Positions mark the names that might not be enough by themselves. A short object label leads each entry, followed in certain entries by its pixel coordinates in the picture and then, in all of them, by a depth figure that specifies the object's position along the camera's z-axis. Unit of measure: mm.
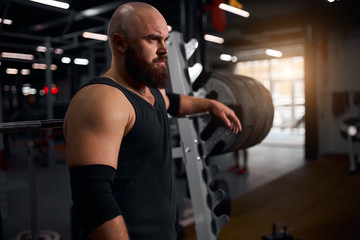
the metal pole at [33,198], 1460
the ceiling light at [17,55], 7375
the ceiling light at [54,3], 3594
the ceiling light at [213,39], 6215
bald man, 576
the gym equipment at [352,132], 4012
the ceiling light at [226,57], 7916
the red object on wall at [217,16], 2701
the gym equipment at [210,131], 1293
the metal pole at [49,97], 4496
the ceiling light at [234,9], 3477
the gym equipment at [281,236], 1936
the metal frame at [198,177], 1297
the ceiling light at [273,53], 6895
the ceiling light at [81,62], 8891
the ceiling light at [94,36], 5466
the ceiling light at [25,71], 11602
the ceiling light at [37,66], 10697
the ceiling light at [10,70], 10345
